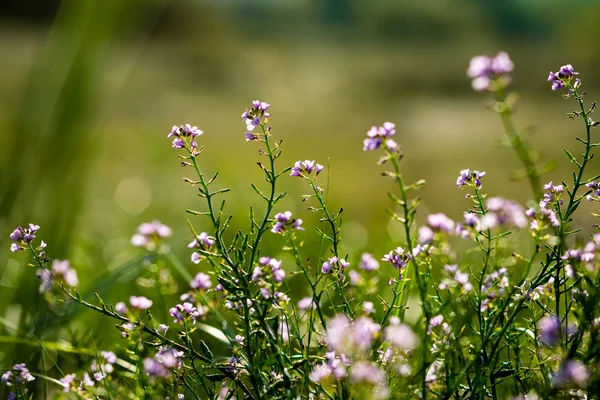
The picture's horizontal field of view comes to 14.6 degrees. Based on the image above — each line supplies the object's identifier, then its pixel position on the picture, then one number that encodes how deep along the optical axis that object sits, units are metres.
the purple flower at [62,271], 1.42
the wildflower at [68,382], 1.42
